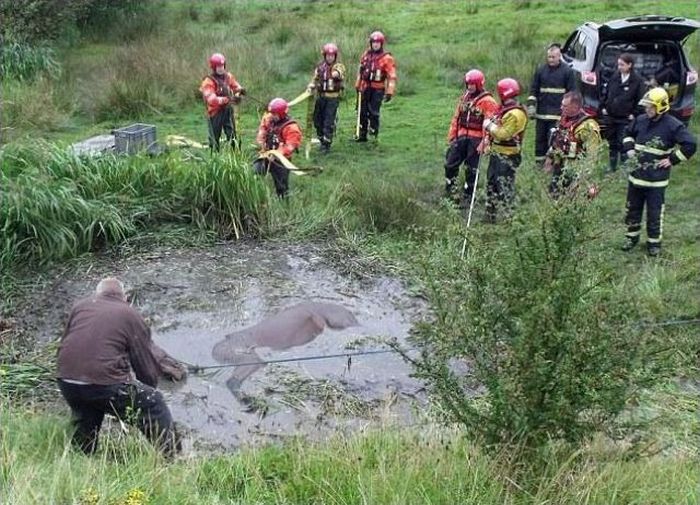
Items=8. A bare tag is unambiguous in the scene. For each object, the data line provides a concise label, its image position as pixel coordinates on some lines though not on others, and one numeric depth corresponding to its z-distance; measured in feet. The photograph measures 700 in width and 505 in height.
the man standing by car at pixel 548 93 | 35.27
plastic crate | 34.45
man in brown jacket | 17.07
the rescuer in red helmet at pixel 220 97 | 36.65
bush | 13.84
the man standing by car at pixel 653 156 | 27.04
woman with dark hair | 33.71
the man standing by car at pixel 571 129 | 28.53
